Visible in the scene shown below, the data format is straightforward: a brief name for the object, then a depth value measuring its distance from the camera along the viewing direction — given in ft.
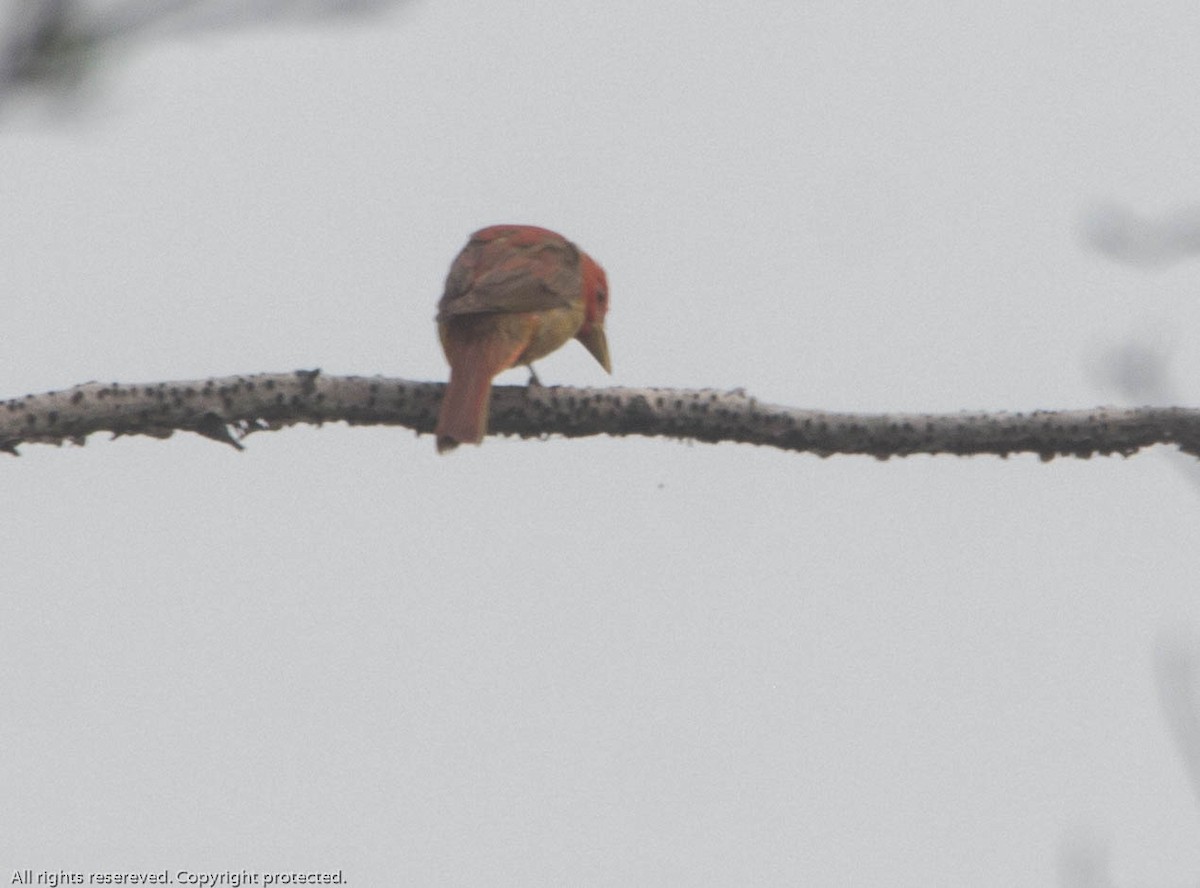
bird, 32.04
